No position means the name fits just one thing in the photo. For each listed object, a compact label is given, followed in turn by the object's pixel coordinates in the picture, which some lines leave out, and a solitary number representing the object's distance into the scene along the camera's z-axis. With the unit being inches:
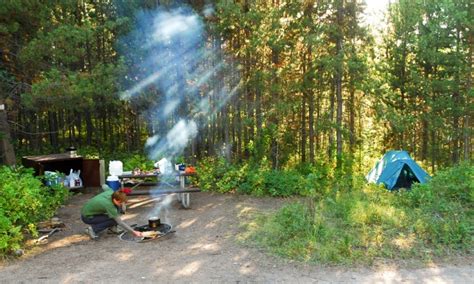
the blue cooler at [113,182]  334.6
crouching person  255.0
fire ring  254.8
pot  263.6
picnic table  334.0
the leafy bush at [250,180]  401.1
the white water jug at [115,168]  351.9
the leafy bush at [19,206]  227.0
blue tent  423.5
